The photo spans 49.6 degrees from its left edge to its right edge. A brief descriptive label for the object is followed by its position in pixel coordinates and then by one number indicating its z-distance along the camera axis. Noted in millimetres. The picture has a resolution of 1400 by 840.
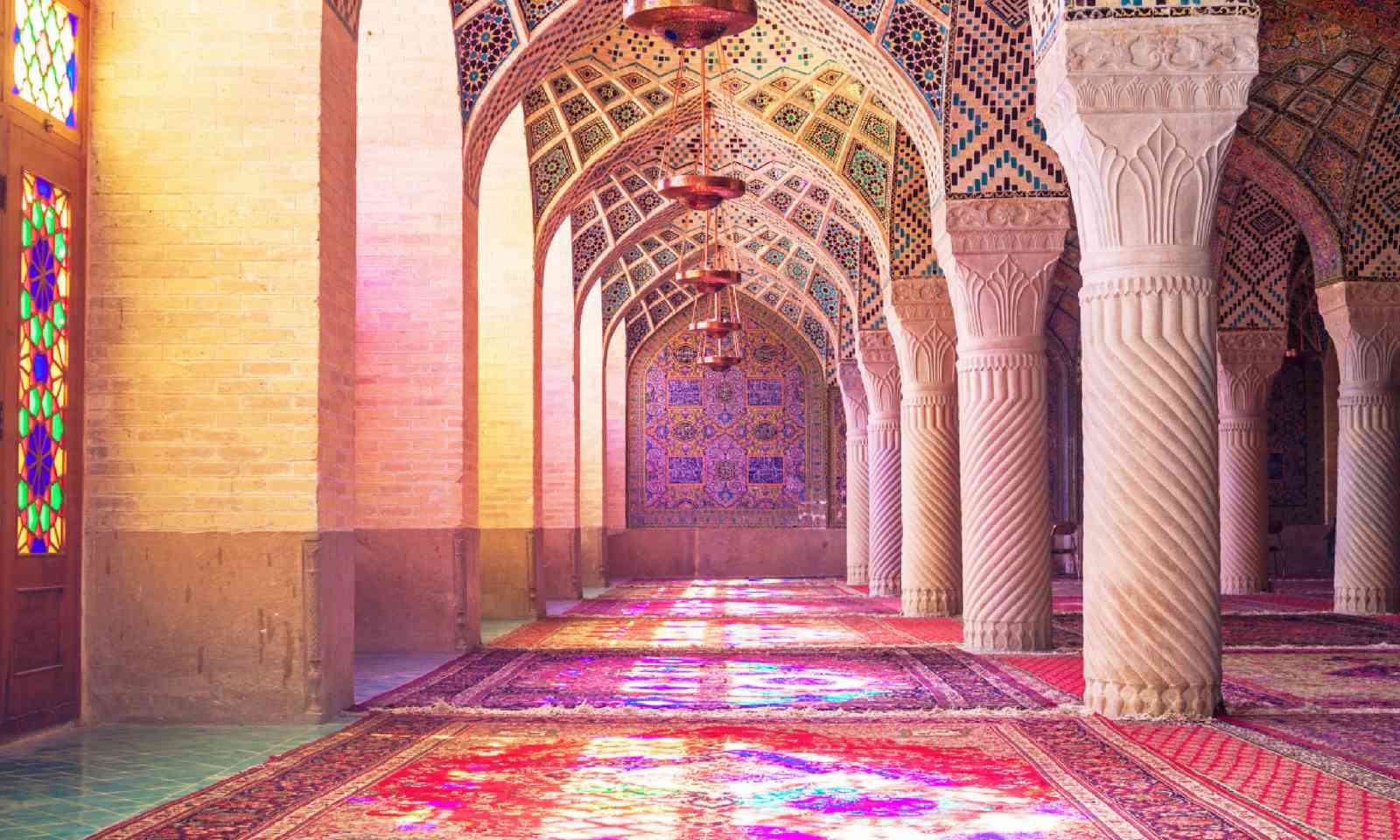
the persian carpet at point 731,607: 13648
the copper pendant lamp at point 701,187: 9680
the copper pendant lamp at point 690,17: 5723
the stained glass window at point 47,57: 5789
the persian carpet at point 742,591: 17078
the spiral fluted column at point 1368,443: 12242
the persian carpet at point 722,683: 6656
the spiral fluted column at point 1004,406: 8938
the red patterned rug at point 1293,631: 9758
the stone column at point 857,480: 18641
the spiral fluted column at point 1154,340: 6035
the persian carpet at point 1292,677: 6559
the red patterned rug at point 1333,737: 4969
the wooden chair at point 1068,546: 20638
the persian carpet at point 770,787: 3975
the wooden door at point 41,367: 5602
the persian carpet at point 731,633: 10055
